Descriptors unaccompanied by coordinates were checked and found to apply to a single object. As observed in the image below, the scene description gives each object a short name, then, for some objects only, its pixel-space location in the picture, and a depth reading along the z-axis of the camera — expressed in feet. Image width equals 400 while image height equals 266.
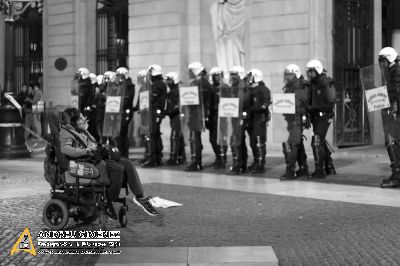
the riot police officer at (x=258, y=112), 44.16
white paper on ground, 32.19
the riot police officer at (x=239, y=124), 45.06
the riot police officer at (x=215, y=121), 48.14
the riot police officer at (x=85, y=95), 54.08
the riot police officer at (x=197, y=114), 47.88
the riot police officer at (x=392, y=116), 37.49
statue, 65.62
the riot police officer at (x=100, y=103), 53.57
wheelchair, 25.68
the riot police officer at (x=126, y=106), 51.57
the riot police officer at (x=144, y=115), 50.67
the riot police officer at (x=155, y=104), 50.11
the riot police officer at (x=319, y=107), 41.57
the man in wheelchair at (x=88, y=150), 25.90
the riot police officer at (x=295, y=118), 42.32
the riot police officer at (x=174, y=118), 49.78
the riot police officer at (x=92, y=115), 53.88
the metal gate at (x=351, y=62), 59.72
